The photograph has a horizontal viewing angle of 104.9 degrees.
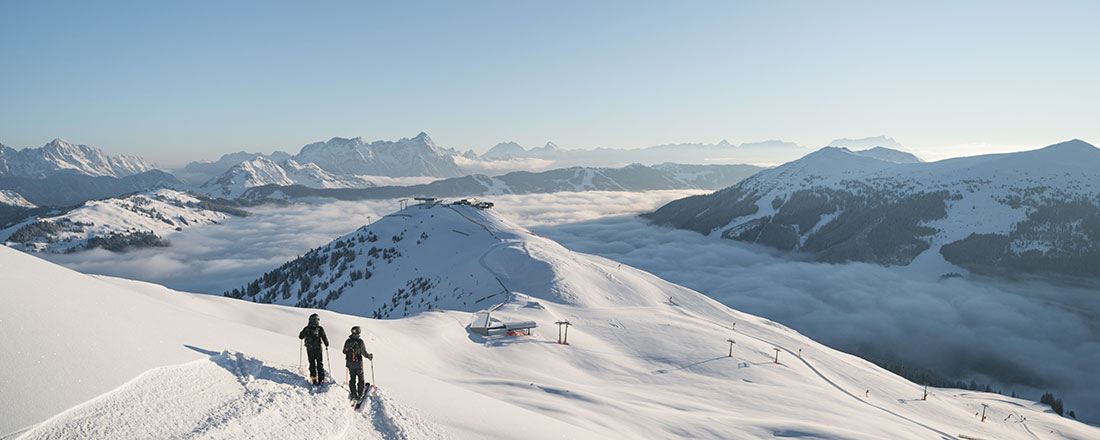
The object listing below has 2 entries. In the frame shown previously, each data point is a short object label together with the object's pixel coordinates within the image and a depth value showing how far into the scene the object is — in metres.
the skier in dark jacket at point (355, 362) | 11.93
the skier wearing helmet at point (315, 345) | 11.87
